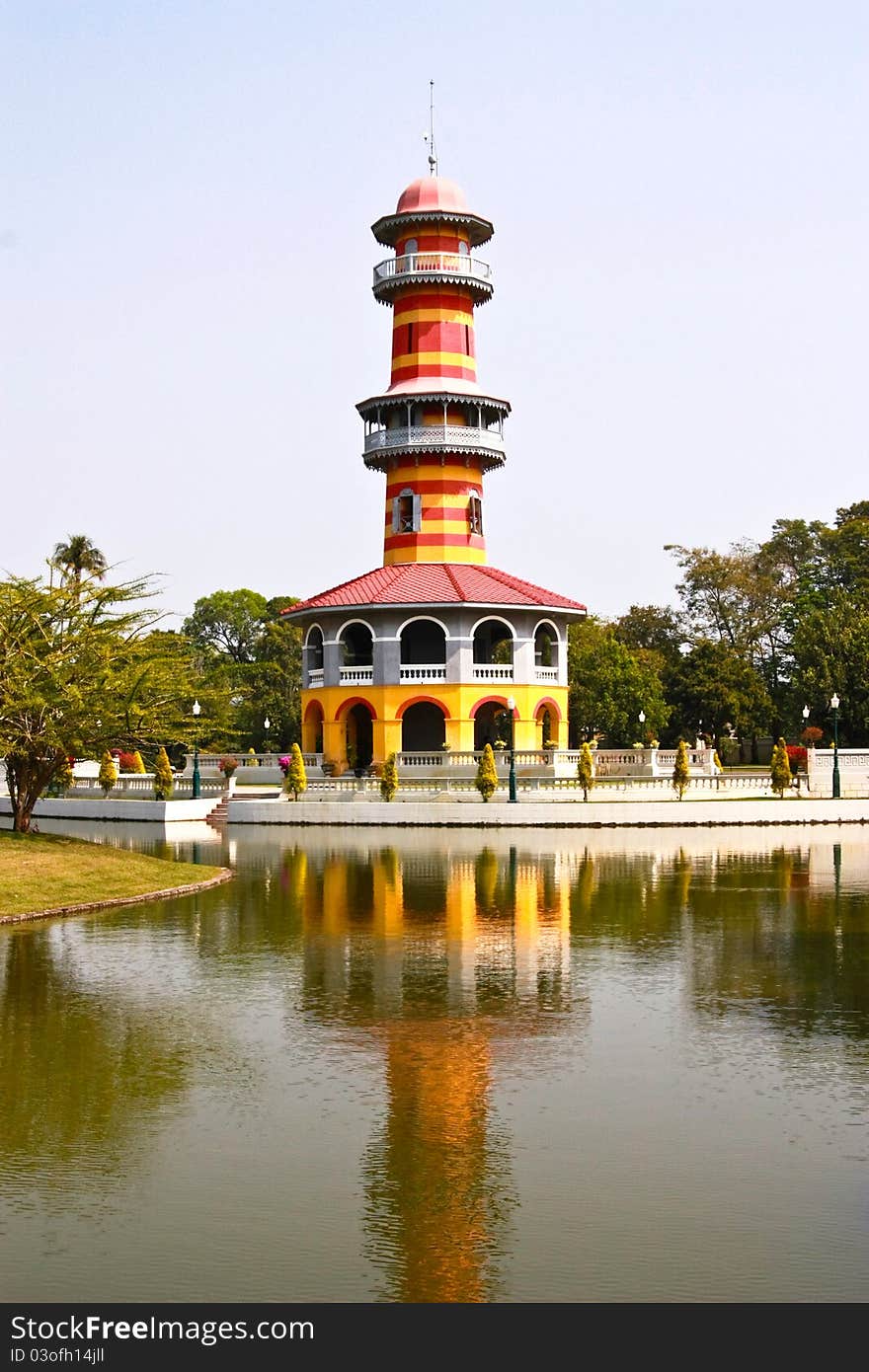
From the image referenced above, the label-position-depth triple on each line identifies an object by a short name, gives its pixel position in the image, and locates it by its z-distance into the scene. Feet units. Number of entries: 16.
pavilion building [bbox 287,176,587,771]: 200.13
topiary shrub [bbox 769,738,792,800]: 172.24
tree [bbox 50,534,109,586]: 279.69
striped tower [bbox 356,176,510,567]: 209.67
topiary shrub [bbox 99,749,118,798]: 183.97
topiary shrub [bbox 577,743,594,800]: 165.99
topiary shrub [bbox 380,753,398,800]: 171.63
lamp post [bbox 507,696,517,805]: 168.76
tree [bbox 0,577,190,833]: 103.30
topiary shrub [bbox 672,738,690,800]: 168.45
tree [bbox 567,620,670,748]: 249.96
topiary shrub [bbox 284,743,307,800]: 178.40
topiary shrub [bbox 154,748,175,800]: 168.25
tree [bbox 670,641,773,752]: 256.11
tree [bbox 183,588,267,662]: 349.20
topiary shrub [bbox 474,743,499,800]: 167.63
